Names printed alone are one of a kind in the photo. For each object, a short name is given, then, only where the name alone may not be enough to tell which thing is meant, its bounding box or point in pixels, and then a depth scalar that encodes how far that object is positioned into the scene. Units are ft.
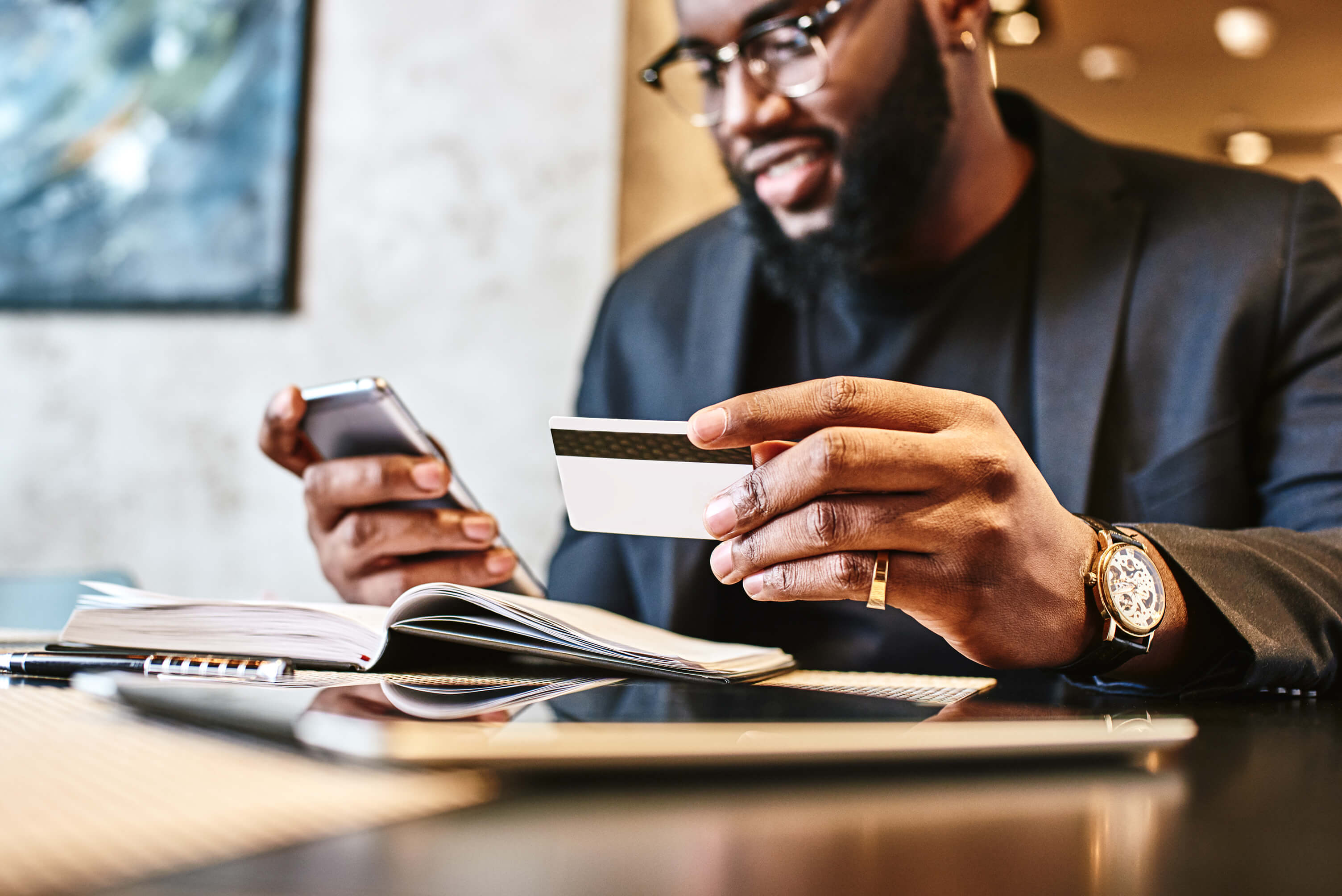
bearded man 1.83
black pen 1.88
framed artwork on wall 6.48
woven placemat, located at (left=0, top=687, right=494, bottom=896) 0.67
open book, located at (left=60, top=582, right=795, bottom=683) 1.96
